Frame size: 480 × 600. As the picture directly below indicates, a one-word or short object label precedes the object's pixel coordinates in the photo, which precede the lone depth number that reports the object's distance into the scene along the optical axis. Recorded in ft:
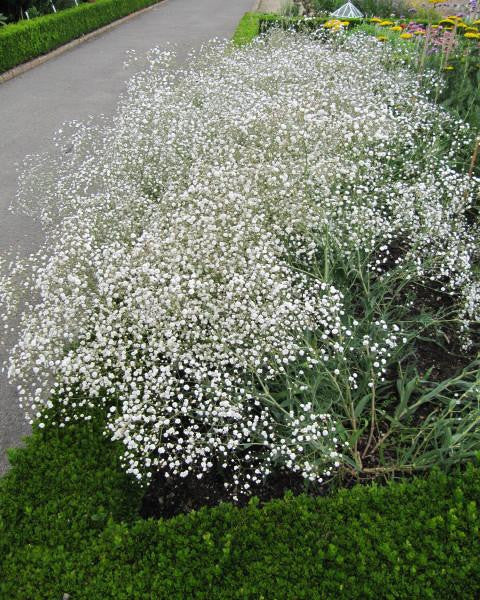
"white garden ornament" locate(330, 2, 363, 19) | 50.85
